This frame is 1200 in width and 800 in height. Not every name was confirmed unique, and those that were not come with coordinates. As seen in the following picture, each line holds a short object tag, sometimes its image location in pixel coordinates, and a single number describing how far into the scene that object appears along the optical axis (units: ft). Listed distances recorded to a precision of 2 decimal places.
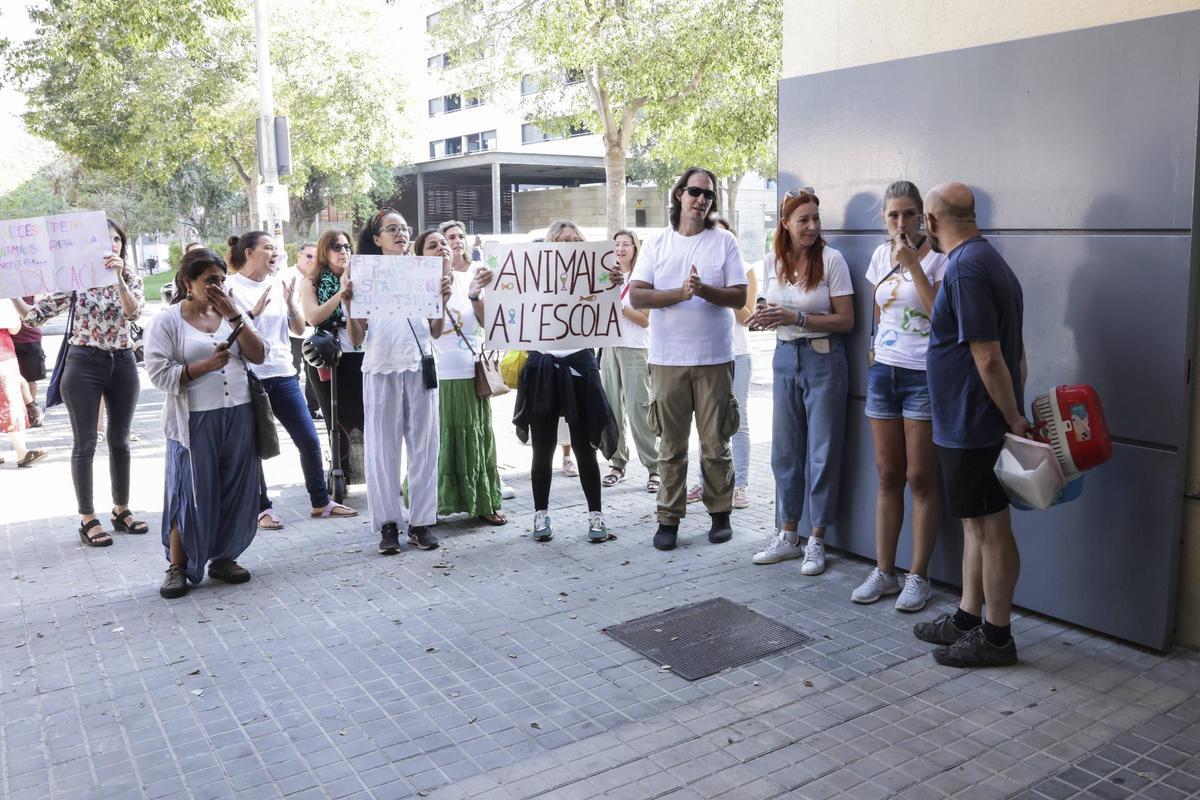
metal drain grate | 15.66
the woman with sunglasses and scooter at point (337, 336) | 23.54
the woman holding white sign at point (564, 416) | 22.33
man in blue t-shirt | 13.92
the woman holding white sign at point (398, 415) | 21.44
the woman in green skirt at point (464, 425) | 23.48
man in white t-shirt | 20.45
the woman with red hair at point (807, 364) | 19.16
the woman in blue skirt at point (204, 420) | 18.78
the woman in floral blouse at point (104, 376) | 22.99
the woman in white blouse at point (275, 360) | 23.30
